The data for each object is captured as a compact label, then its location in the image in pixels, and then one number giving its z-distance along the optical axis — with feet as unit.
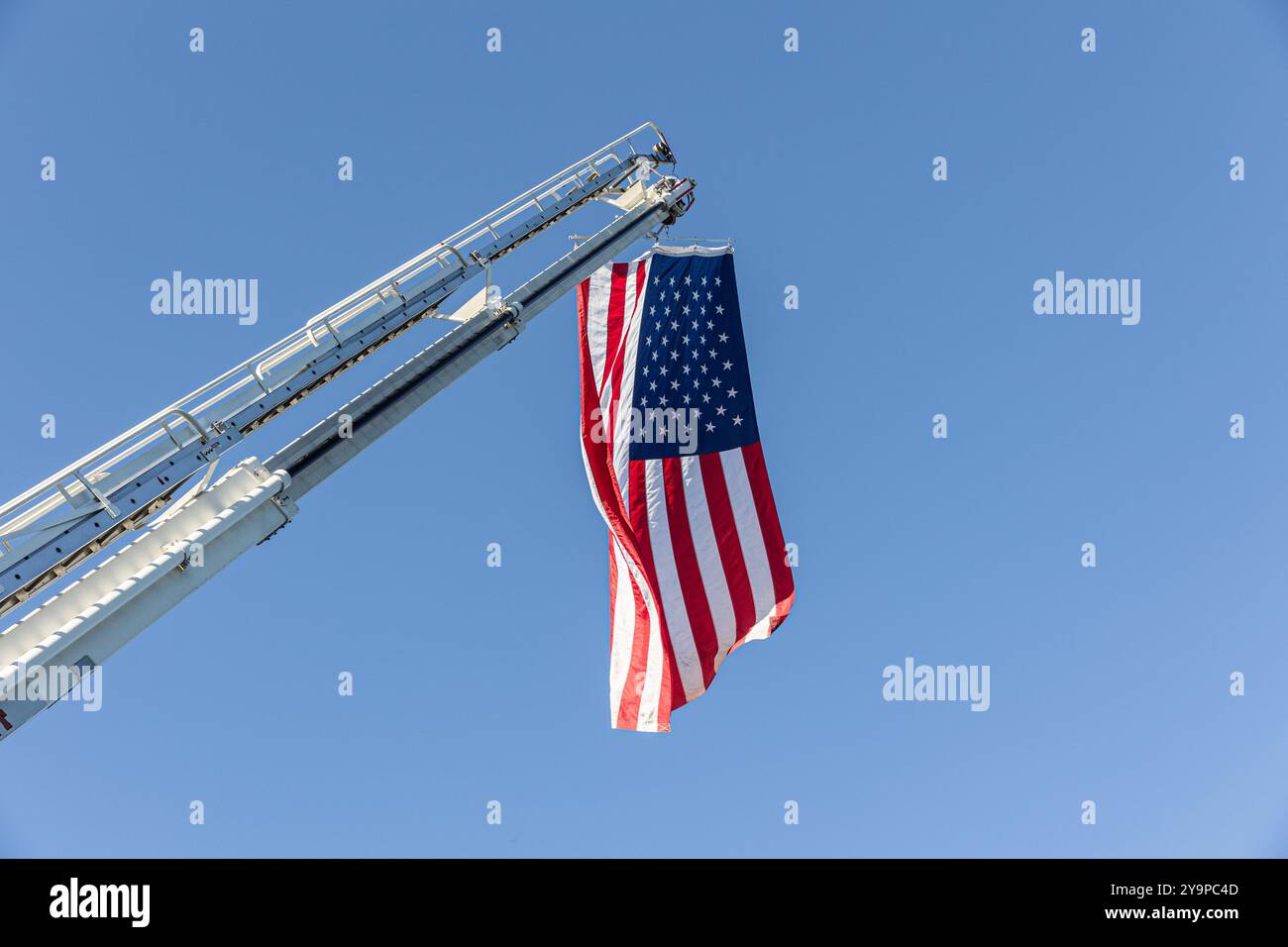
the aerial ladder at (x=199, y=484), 28.55
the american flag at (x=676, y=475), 75.05
